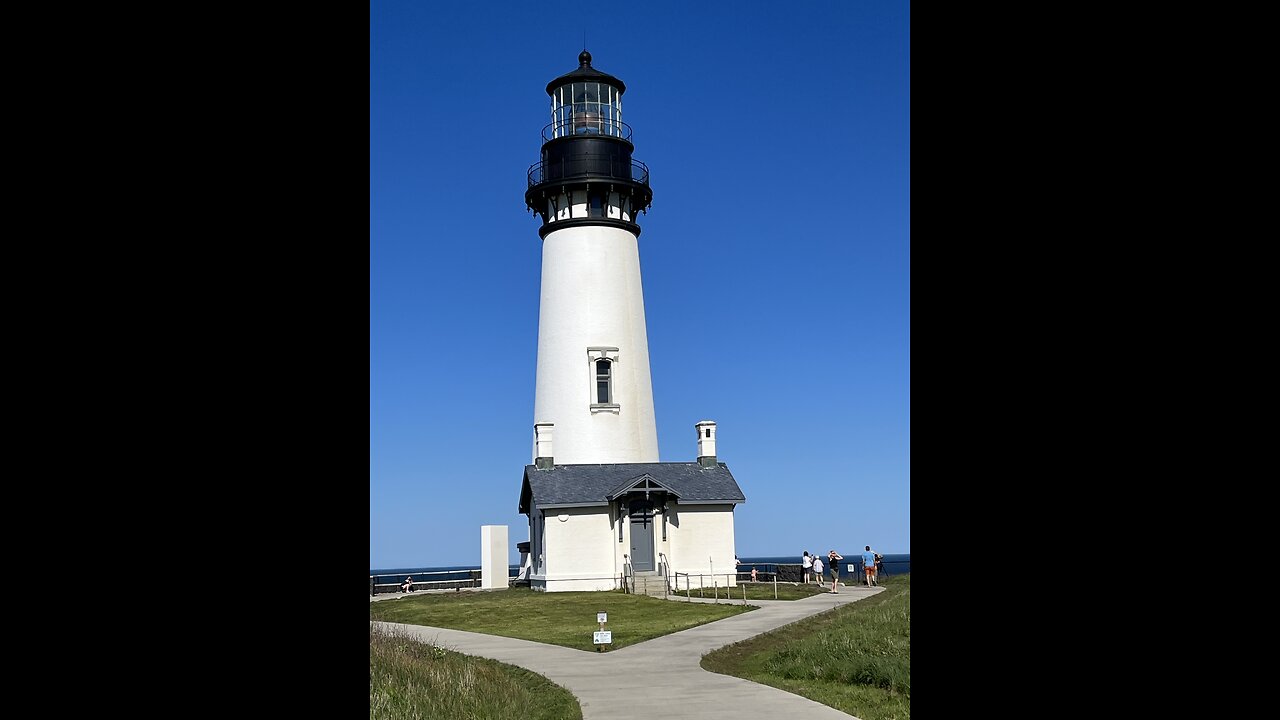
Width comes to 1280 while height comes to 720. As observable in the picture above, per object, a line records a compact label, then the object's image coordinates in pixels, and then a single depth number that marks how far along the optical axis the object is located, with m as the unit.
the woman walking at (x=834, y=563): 31.09
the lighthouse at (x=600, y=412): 35.47
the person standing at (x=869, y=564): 33.69
